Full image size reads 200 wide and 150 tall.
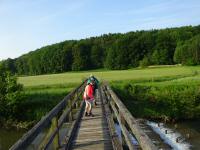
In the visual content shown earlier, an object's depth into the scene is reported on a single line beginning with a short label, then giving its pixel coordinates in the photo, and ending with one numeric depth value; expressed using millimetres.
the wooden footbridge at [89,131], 3290
